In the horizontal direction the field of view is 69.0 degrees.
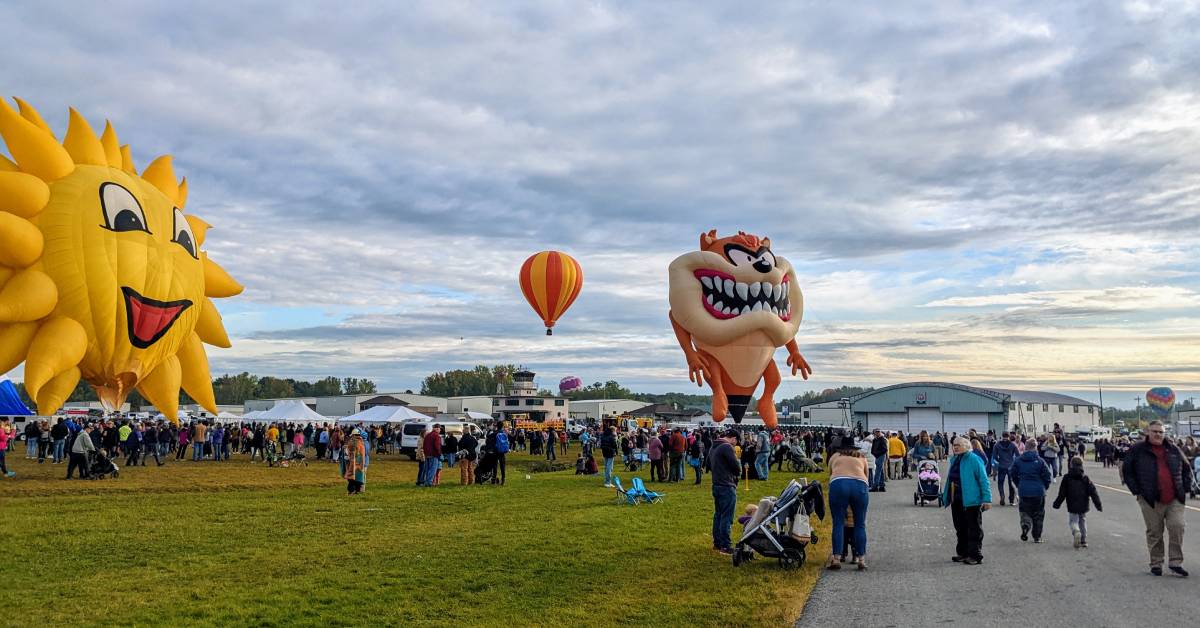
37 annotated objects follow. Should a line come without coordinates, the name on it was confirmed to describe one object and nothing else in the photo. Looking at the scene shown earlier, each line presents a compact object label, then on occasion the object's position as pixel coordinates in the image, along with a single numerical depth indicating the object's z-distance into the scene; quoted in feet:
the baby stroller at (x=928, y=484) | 54.29
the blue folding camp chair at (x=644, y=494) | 53.72
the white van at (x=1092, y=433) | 225.84
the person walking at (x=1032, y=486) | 38.32
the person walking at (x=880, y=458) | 66.23
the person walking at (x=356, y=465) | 59.72
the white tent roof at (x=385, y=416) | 122.35
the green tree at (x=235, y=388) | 424.46
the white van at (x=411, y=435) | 107.76
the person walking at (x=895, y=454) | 75.66
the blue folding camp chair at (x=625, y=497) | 52.95
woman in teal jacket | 32.50
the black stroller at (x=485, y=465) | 67.31
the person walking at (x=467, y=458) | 67.62
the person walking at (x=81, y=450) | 64.95
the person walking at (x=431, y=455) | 66.13
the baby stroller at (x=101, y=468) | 67.05
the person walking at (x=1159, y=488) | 29.89
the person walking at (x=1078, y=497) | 35.99
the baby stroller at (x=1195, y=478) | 62.64
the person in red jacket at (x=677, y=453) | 71.20
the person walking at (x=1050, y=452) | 68.43
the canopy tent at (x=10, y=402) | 84.89
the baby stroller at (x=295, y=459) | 95.23
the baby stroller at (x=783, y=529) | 31.65
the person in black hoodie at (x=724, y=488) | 34.60
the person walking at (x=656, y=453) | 70.18
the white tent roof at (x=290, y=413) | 125.29
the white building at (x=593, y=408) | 319.88
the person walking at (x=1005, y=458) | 54.54
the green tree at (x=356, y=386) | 519.19
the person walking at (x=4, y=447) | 67.18
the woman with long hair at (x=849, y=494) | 31.40
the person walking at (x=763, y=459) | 74.90
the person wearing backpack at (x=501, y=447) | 66.88
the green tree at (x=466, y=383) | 507.71
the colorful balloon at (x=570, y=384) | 341.64
